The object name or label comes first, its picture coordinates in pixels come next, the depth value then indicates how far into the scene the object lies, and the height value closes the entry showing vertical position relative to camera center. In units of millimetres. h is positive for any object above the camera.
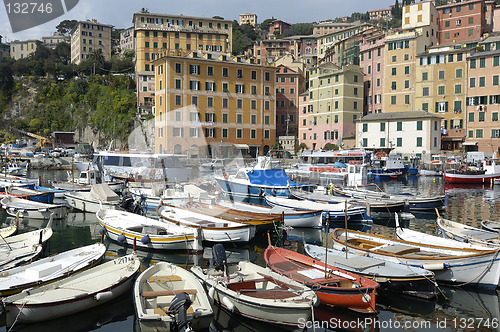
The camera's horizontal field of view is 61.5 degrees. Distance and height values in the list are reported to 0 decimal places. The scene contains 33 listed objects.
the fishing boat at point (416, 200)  23328 -2833
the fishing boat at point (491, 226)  15681 -2988
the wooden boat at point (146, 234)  14242 -2984
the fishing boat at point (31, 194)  22750 -2504
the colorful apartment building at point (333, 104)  57938 +6395
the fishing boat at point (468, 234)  13164 -2929
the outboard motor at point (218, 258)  10695 -2813
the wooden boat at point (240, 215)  16750 -2786
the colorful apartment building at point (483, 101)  50094 +5751
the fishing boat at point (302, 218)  18406 -3045
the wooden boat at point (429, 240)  12766 -2961
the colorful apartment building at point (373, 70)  59531 +11339
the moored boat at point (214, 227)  15250 -2886
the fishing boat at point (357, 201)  21688 -2812
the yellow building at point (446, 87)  53375 +8027
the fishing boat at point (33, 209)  19859 -2891
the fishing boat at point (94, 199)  20938 -2593
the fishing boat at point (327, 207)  19688 -2830
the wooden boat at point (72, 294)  8695 -3238
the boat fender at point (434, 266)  11211 -3142
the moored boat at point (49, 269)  9766 -3076
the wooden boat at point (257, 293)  8672 -3214
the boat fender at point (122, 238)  14938 -3182
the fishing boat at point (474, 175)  39312 -2492
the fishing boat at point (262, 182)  26544 -2139
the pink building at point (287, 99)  67062 +8004
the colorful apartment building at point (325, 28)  105062 +30283
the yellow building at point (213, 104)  50144 +5609
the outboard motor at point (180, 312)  7926 -3130
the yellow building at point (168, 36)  70312 +19141
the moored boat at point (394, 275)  10664 -3208
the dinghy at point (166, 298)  8086 -3226
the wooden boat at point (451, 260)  11133 -3050
